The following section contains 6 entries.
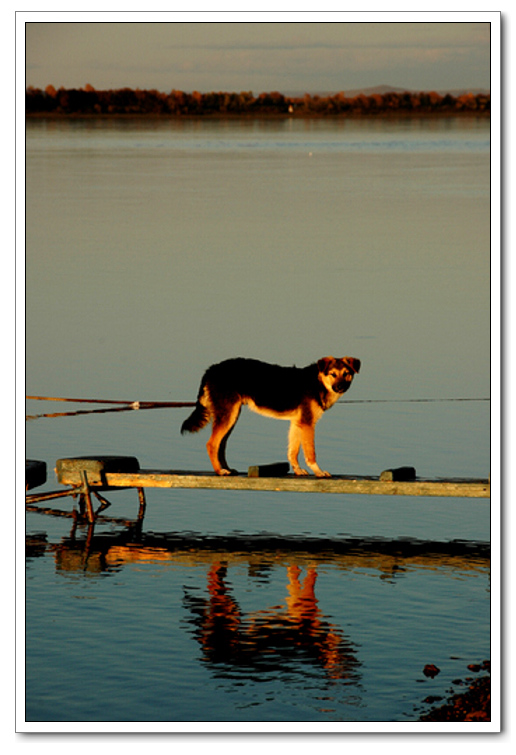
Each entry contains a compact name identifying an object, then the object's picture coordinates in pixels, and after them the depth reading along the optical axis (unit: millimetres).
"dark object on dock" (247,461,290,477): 17812
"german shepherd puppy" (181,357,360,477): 17359
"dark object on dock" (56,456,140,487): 18703
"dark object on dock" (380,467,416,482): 17312
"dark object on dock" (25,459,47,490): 19234
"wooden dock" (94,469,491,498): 17188
